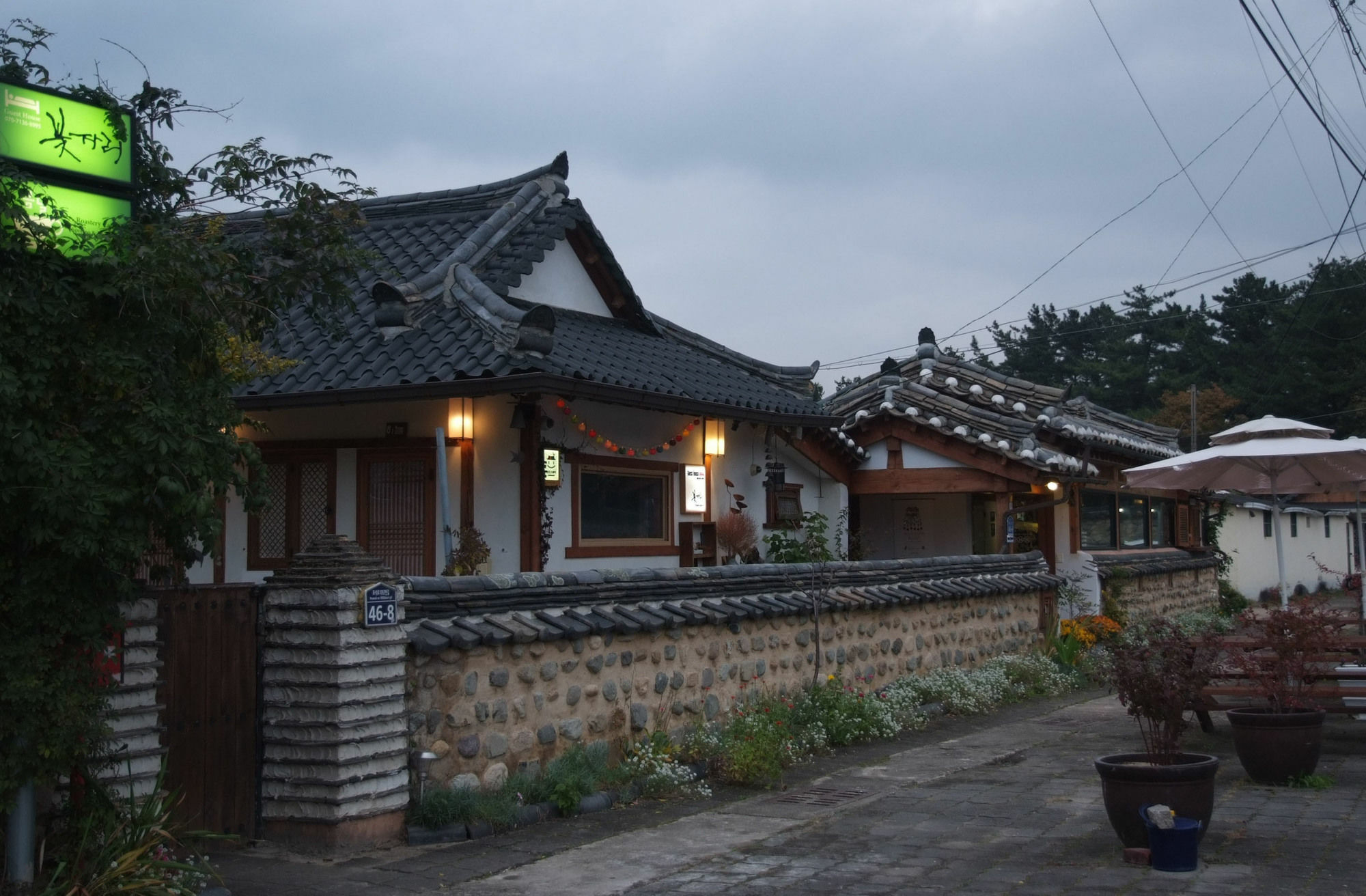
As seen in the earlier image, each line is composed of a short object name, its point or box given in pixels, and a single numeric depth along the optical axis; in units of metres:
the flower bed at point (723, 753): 7.80
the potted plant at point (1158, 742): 7.04
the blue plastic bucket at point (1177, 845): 6.77
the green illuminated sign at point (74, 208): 5.62
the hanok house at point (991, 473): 18.81
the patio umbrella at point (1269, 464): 12.34
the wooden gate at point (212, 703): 7.03
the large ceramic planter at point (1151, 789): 7.02
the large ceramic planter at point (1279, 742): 9.02
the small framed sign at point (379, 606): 7.29
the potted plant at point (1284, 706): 9.04
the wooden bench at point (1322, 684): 9.90
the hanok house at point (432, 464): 7.24
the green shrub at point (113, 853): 5.71
